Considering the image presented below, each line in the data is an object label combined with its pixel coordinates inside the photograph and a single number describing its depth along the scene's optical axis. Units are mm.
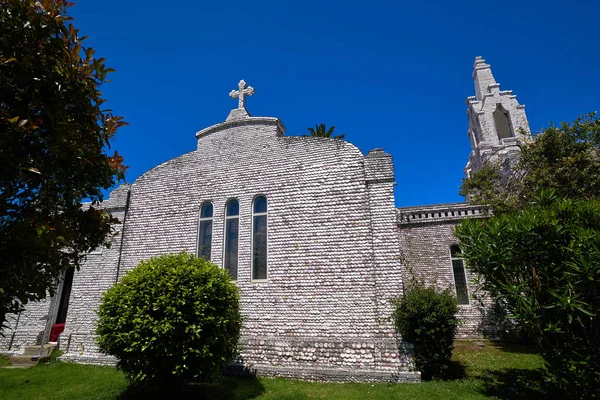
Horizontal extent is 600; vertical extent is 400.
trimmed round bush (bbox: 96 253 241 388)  8562
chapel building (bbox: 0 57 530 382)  10984
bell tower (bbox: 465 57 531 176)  30797
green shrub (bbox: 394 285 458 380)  9945
